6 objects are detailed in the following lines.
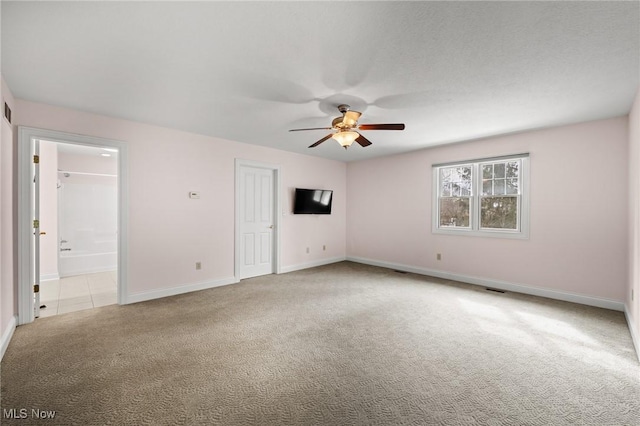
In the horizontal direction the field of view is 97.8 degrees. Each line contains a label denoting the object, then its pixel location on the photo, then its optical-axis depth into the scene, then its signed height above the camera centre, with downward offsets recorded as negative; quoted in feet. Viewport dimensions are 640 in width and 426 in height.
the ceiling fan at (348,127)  10.21 +3.26
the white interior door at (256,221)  17.12 -0.60
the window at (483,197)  14.56 +0.85
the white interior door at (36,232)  10.84 -0.79
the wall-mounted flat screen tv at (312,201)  19.39 +0.78
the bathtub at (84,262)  18.37 -3.49
